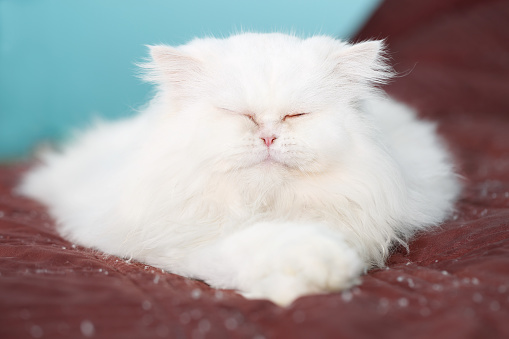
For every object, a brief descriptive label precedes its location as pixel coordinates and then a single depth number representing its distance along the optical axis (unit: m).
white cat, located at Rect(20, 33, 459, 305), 0.56
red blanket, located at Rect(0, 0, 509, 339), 0.51
